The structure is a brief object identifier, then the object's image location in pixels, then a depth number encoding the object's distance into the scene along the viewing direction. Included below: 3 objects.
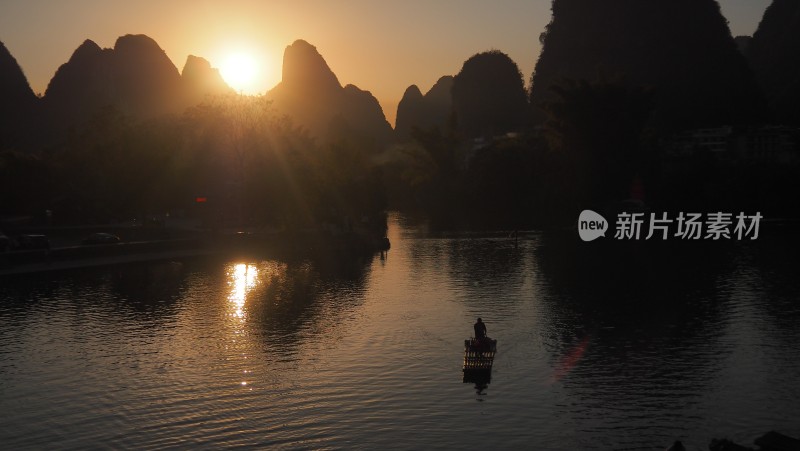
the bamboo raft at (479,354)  39.41
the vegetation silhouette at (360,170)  101.06
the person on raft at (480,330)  41.31
